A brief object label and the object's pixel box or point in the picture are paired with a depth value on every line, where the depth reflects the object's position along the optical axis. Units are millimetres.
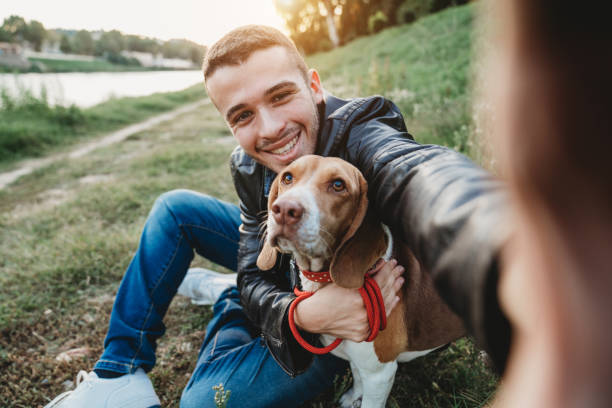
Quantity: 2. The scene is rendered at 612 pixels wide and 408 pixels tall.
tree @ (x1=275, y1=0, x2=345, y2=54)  39781
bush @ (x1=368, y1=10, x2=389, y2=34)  33750
